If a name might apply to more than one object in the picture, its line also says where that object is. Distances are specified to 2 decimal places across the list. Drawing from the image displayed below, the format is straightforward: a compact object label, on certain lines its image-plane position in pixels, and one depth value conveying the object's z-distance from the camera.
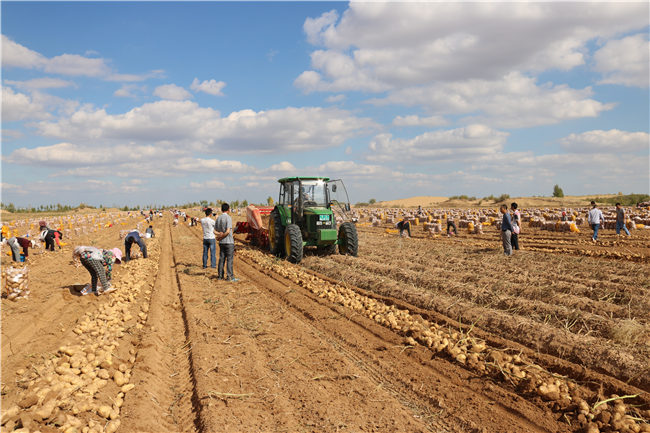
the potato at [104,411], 3.76
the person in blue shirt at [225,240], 9.56
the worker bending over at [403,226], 18.93
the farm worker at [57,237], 15.79
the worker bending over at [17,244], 11.82
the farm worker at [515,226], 12.05
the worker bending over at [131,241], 12.43
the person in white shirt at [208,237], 10.76
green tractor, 11.84
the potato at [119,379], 4.47
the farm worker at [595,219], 15.61
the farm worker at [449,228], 19.75
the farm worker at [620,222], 16.75
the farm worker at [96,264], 7.88
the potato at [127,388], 4.32
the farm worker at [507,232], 11.91
